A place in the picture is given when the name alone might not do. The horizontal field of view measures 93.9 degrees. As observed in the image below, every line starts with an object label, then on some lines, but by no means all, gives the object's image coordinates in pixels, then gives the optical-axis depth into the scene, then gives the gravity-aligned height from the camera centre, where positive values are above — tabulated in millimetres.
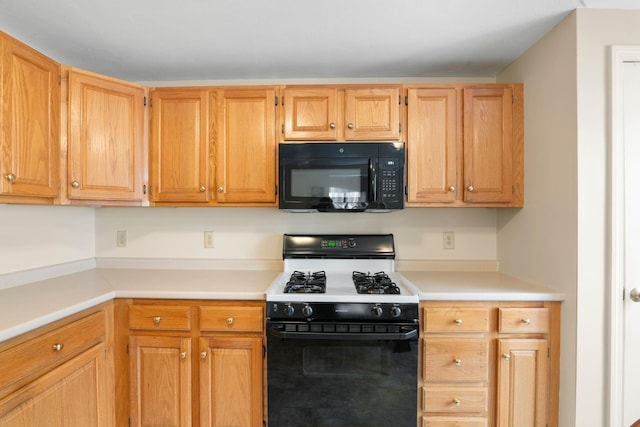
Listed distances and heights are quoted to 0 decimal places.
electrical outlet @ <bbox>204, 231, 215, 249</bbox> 2223 -219
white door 1415 +16
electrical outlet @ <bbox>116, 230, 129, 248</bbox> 2246 -213
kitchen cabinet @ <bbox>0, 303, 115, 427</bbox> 1128 -702
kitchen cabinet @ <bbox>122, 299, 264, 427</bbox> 1597 -816
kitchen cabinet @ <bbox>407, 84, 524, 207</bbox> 1843 +403
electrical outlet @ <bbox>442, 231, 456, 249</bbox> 2175 -215
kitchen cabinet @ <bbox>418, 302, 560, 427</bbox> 1551 -802
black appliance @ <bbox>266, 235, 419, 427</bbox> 1538 -771
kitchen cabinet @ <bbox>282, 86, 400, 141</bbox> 1866 +611
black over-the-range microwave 1815 +212
